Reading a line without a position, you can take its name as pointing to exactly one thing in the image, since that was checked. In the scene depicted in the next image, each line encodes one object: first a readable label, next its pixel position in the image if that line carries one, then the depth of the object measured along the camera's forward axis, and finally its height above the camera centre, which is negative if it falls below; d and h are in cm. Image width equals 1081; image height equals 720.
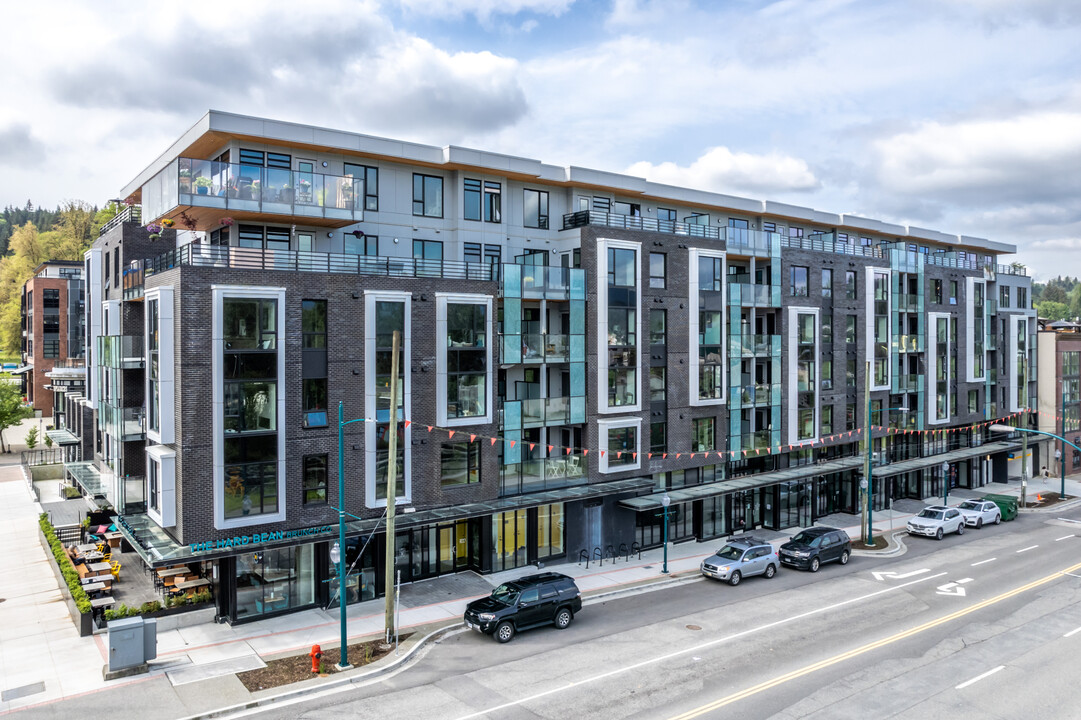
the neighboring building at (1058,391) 6103 -260
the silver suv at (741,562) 3042 -845
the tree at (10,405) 6066 -335
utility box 2012 -781
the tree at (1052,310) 16250 +1126
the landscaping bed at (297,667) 1991 -862
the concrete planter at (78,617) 2330 -823
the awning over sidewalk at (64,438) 4364 -447
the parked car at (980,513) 4209 -886
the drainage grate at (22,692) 1906 -861
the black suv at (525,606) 2334 -797
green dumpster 4444 -879
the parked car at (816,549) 3241 -843
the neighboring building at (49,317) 6581 +446
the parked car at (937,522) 3916 -876
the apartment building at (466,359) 2445 +13
